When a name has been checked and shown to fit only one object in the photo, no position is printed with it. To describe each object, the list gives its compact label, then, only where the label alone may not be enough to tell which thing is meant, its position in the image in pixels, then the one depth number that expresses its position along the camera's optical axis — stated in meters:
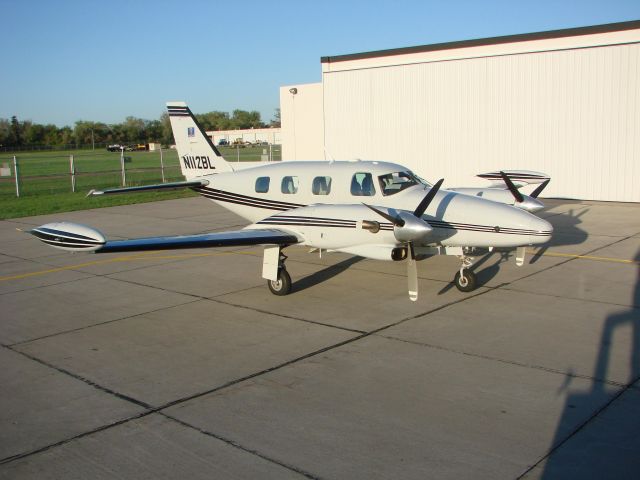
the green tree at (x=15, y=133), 116.19
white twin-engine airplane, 10.20
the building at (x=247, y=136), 119.94
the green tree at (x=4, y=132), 112.93
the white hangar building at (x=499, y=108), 24.45
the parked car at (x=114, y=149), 101.14
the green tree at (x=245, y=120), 170.38
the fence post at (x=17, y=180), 28.94
